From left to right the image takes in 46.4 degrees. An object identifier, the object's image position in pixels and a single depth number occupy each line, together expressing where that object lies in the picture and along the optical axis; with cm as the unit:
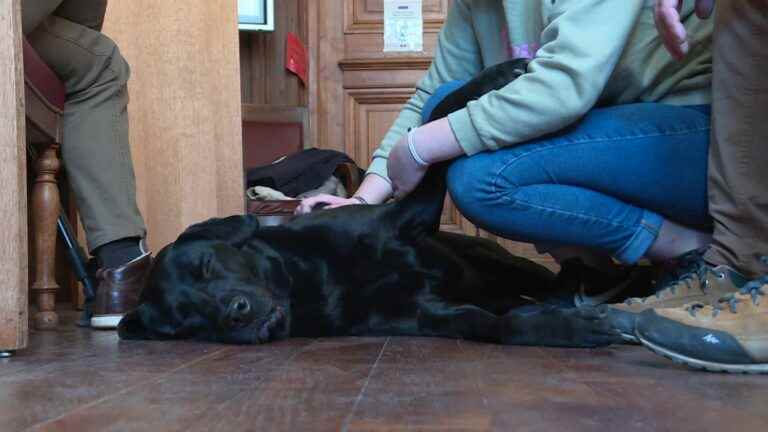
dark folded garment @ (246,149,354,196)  299
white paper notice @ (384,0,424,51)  383
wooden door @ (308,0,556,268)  388
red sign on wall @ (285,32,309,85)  366
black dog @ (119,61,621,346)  152
